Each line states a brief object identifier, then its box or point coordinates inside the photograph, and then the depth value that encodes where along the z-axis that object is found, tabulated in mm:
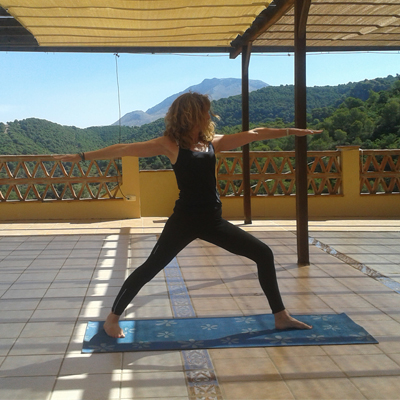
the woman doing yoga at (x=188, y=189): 2879
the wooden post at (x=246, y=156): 7537
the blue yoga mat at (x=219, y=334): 2902
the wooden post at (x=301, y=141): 4844
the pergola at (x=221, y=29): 4926
